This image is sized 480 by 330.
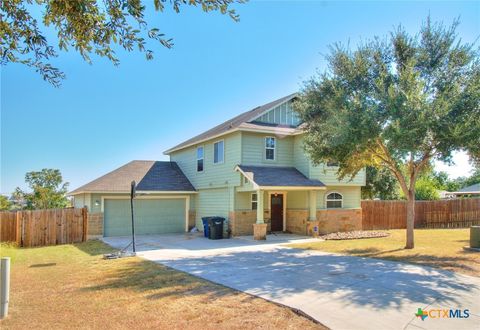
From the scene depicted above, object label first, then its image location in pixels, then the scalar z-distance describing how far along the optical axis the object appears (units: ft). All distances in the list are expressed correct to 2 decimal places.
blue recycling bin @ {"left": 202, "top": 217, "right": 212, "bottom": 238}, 58.75
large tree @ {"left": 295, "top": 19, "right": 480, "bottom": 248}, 36.22
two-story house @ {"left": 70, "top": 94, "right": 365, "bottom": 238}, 58.80
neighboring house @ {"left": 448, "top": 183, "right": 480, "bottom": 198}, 101.64
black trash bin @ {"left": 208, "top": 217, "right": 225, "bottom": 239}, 56.85
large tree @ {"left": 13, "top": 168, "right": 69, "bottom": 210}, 108.17
